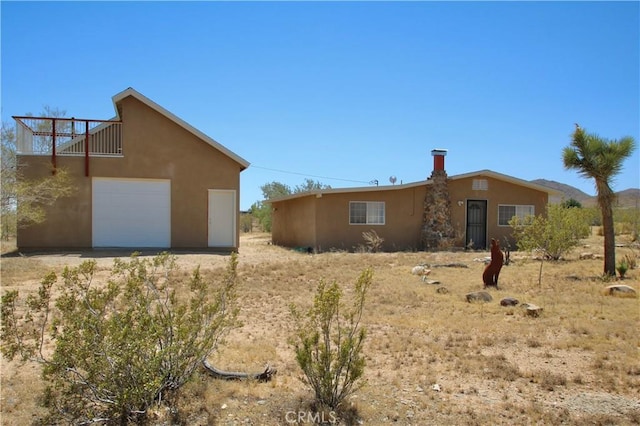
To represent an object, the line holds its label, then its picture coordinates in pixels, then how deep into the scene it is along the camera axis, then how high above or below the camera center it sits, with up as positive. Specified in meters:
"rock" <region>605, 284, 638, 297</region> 9.88 -1.27
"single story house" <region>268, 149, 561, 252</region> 20.98 +0.57
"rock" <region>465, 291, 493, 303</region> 9.47 -1.33
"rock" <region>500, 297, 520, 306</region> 9.04 -1.35
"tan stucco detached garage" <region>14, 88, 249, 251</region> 17.05 +1.49
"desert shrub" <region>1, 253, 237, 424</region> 4.07 -1.03
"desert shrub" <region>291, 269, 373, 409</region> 4.55 -1.20
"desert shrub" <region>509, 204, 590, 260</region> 13.87 -0.19
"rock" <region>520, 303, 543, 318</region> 8.23 -1.37
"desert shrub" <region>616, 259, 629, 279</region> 12.25 -1.03
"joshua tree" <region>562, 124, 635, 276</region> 12.50 +1.53
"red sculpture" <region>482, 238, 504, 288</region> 11.17 -0.96
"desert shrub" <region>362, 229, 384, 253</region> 20.38 -0.66
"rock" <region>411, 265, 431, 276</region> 13.16 -1.19
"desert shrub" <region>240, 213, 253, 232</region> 41.06 -0.05
